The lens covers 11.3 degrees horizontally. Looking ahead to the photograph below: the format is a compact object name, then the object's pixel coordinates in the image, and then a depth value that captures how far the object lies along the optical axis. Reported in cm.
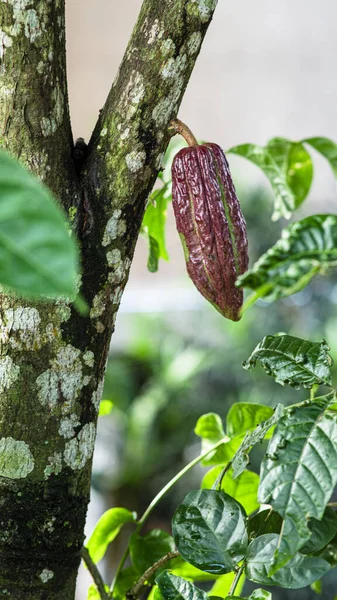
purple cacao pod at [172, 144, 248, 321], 163
